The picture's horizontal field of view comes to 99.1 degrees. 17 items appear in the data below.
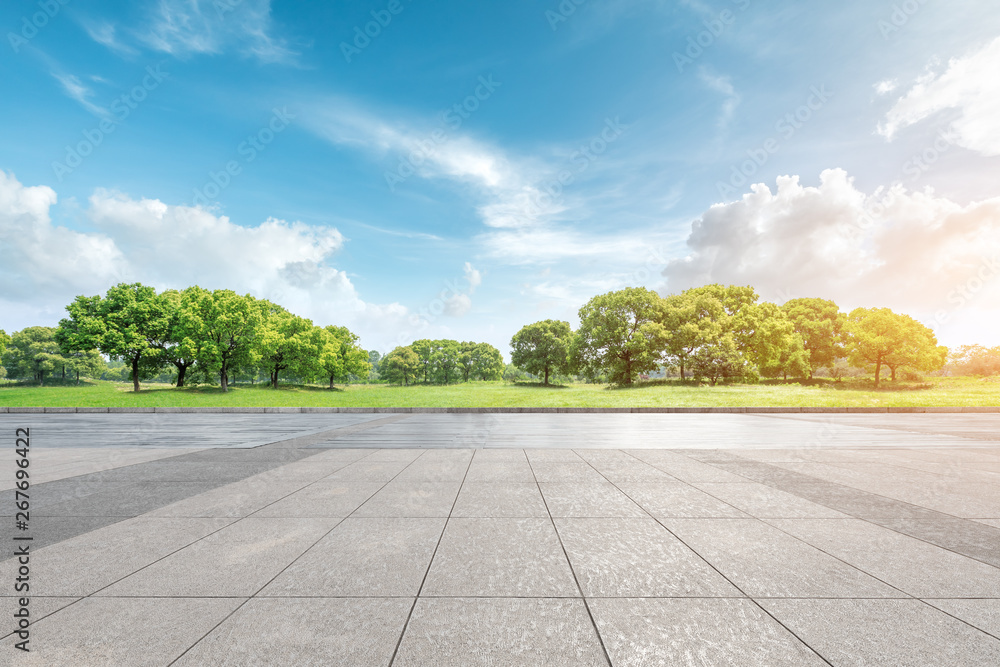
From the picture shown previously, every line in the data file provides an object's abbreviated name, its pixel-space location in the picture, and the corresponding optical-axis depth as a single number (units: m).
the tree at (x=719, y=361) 45.03
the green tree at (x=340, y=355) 56.04
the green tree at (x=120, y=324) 39.75
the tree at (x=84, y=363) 68.56
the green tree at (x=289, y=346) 51.25
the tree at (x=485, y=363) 89.50
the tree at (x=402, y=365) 80.81
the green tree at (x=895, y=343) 42.38
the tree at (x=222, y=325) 43.38
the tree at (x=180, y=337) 42.84
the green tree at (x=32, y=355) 66.56
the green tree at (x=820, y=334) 53.84
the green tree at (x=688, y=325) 44.75
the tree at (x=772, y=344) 48.03
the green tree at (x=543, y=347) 67.06
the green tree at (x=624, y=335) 46.38
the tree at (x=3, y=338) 48.65
